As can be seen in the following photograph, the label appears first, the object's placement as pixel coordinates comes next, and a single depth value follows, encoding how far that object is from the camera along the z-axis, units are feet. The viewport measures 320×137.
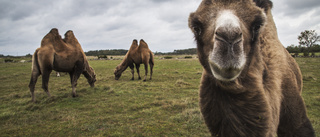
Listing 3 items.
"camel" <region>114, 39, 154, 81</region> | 40.36
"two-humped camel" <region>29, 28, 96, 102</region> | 20.90
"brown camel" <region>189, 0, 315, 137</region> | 4.14
